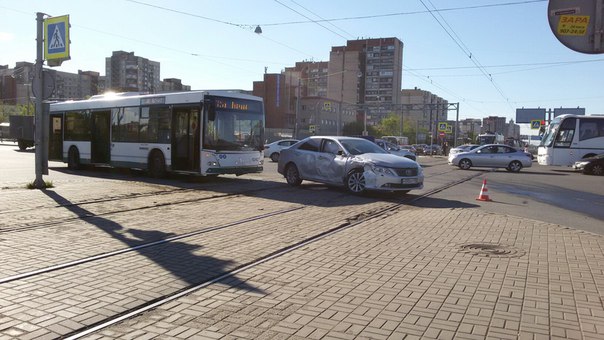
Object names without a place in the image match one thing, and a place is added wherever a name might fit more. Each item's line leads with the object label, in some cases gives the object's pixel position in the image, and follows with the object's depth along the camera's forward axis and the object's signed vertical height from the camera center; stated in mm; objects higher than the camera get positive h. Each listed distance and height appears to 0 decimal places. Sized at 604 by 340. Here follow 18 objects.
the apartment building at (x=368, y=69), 132875 +20894
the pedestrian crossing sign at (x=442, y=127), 70000 +2815
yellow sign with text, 5695 +1505
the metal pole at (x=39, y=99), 12773 +952
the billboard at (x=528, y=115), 90875 +6446
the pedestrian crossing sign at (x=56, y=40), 12617 +2533
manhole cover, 6586 -1466
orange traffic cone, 12977 -1307
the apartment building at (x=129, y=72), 100250 +14126
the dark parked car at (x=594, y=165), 26328 -836
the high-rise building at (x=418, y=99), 146600 +15358
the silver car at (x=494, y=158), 28281 -653
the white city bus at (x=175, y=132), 15127 +218
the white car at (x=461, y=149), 34162 -191
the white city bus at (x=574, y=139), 29219 +691
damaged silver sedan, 12344 -622
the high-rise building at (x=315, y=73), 140525 +20500
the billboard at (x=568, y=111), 89000 +7341
